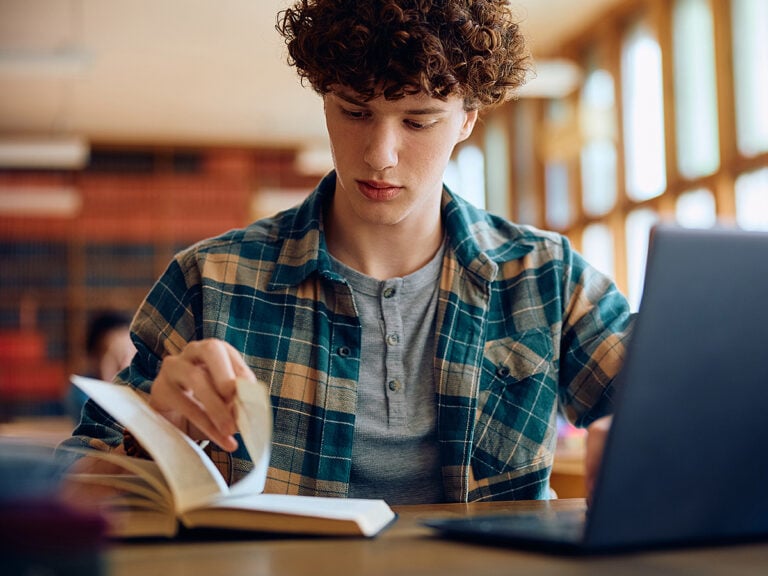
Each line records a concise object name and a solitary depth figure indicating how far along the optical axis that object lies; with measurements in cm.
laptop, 72
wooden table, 73
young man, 155
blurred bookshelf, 1028
